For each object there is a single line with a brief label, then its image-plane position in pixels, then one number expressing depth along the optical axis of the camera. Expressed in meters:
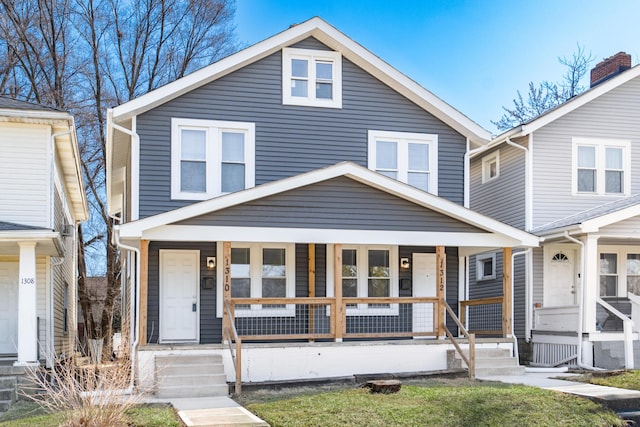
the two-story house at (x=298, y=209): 12.96
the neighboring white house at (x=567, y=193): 17.23
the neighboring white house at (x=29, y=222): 13.12
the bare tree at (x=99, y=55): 25.69
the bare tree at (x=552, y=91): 31.06
